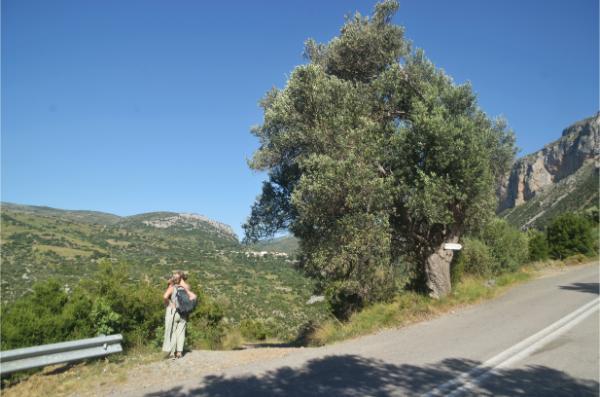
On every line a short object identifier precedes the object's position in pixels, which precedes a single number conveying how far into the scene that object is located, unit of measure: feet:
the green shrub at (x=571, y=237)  99.91
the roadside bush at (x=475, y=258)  64.27
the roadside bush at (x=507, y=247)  93.22
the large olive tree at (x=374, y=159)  41.19
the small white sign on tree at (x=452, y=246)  44.54
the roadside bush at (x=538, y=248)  106.22
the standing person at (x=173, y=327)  27.71
